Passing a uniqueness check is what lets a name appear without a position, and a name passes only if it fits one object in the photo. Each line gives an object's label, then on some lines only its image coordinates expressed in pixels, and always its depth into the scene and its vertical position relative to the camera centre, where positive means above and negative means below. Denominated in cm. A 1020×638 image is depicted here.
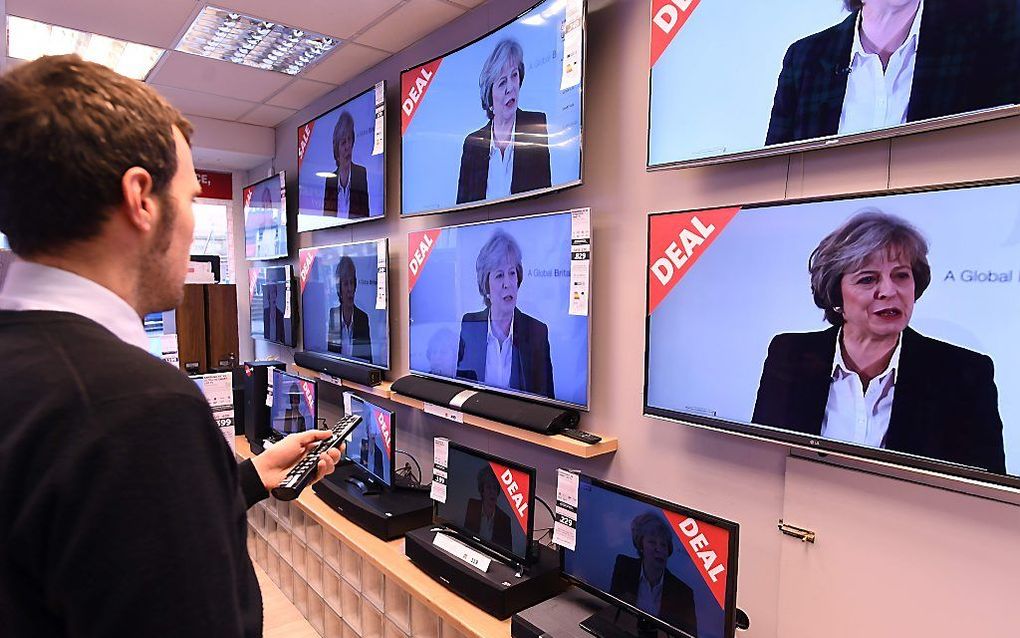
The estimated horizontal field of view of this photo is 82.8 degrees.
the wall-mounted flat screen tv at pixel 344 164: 287 +61
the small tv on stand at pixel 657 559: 138 -73
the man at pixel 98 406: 55 -13
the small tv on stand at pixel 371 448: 251 -78
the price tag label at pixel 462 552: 187 -93
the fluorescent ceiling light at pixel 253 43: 259 +112
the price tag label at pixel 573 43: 178 +73
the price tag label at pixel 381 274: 283 +1
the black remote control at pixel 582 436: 186 -52
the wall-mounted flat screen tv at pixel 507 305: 190 -11
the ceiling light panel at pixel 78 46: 275 +114
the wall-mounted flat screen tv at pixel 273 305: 386 -22
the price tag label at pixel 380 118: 281 +77
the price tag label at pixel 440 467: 216 -72
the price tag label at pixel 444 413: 228 -55
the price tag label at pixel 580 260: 185 +6
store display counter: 187 -125
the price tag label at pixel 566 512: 174 -71
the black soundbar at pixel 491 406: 194 -48
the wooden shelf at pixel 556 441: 183 -54
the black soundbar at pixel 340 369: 290 -50
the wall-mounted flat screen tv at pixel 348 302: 288 -15
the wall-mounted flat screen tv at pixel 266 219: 399 +41
